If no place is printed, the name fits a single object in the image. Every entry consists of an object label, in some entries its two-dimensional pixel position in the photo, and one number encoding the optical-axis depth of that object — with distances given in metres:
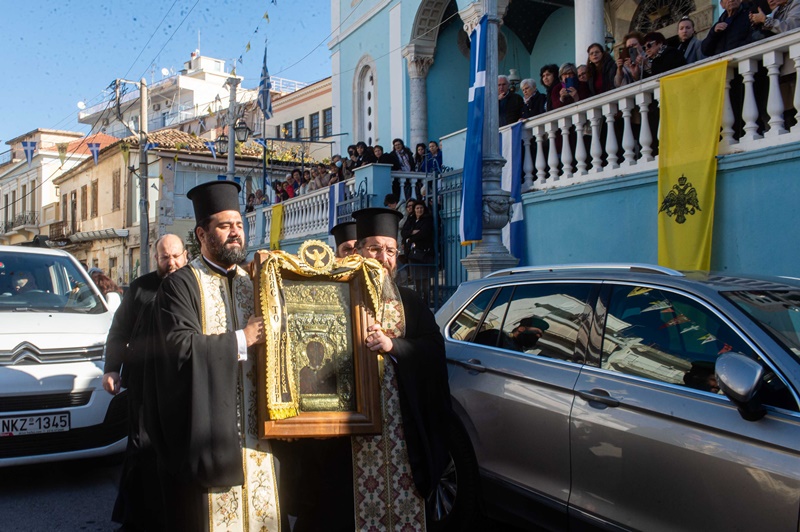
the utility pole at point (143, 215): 24.20
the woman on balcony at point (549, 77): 9.56
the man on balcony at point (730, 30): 7.37
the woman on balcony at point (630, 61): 8.35
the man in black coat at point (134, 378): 3.91
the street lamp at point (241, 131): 19.52
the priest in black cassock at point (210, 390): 2.89
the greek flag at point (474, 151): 7.94
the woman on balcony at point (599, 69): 8.80
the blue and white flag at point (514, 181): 9.93
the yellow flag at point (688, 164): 7.24
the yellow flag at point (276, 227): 18.20
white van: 5.32
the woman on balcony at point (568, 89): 9.05
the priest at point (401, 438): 3.30
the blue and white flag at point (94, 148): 27.51
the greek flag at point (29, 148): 26.42
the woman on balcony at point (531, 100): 10.05
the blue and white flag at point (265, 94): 18.58
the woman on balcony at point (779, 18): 6.71
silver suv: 2.77
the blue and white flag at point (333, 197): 14.67
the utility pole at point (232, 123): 20.38
